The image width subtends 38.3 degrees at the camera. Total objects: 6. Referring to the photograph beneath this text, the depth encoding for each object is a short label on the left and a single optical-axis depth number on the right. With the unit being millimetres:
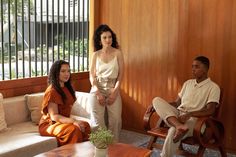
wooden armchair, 3317
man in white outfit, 3359
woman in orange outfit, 3260
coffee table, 2584
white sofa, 2998
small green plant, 2367
